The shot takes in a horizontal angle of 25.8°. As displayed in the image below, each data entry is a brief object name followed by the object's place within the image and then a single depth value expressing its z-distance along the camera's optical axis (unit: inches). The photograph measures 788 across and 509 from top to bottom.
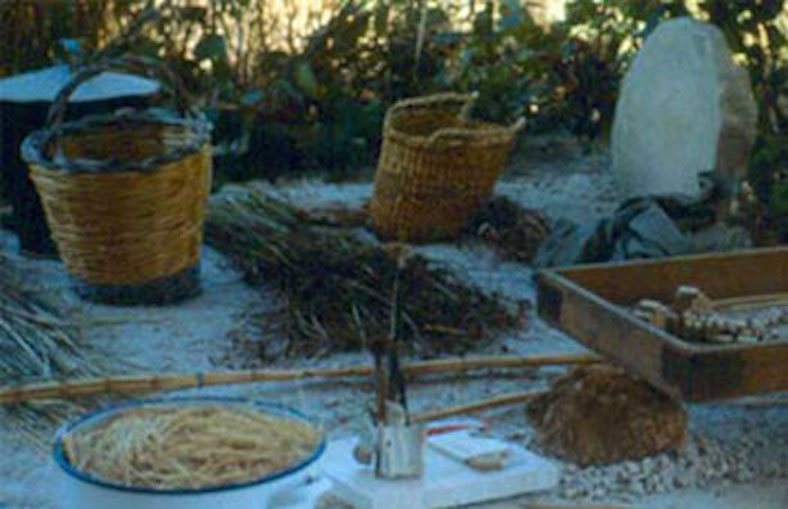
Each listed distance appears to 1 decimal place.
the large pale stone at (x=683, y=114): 236.1
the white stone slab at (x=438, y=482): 142.2
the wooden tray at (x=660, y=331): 143.3
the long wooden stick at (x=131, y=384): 167.5
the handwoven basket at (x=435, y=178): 239.3
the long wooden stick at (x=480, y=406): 166.6
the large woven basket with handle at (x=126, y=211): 199.0
